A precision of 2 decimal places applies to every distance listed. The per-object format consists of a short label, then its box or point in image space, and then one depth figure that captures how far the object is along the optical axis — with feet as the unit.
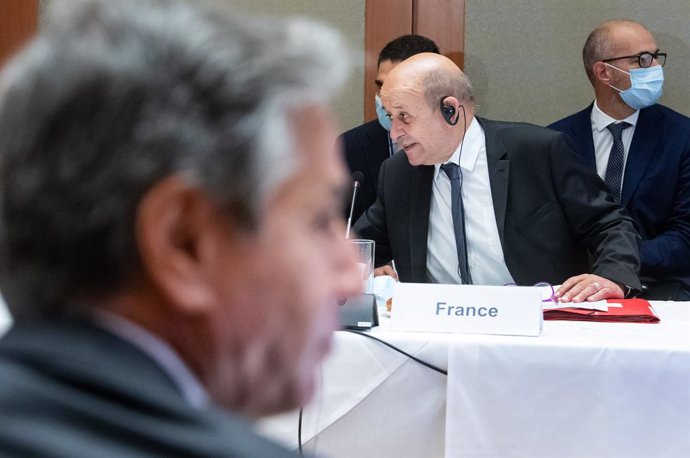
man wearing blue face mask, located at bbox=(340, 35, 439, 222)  11.87
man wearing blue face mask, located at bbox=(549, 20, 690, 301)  10.21
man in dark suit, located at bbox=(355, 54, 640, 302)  8.73
